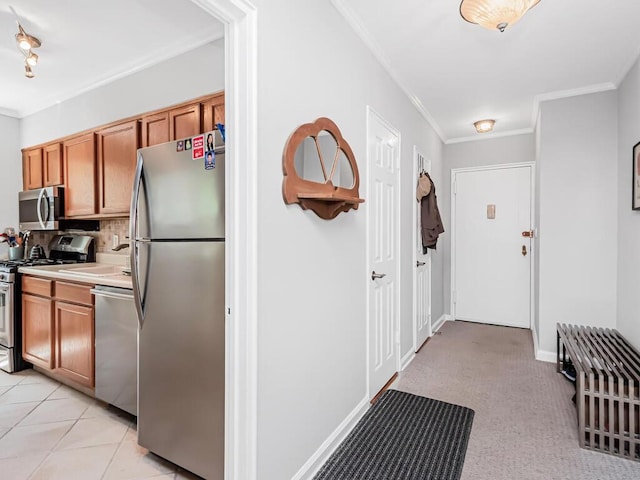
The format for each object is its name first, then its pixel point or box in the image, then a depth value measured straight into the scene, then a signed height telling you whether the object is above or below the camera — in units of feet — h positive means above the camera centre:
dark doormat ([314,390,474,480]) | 5.87 -3.91
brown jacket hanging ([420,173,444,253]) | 12.08 +0.50
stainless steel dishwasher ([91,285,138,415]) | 6.91 -2.25
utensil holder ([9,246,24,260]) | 11.69 -0.52
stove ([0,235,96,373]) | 10.10 -2.25
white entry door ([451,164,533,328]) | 14.39 -0.41
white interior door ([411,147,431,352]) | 11.46 -1.64
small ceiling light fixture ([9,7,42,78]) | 7.26 +4.10
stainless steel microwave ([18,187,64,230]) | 10.88 +0.93
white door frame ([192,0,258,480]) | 4.44 -0.20
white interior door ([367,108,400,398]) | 8.00 -0.31
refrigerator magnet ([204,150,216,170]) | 5.10 +1.11
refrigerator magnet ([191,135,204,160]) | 5.21 +1.31
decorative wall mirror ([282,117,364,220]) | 5.20 +1.11
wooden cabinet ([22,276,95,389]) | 8.07 -2.28
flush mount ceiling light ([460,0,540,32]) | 5.59 +3.65
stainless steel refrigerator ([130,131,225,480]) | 5.11 -0.94
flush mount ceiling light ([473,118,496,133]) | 12.80 +4.02
